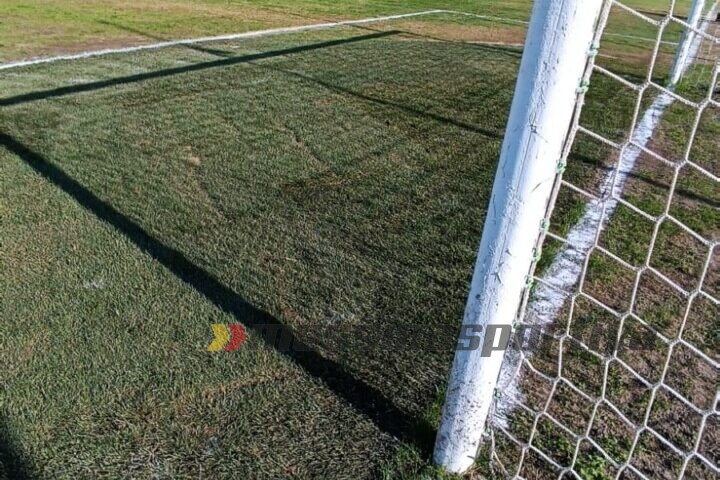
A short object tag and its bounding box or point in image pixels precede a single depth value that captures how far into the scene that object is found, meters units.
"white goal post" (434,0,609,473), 1.38
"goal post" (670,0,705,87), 7.86
